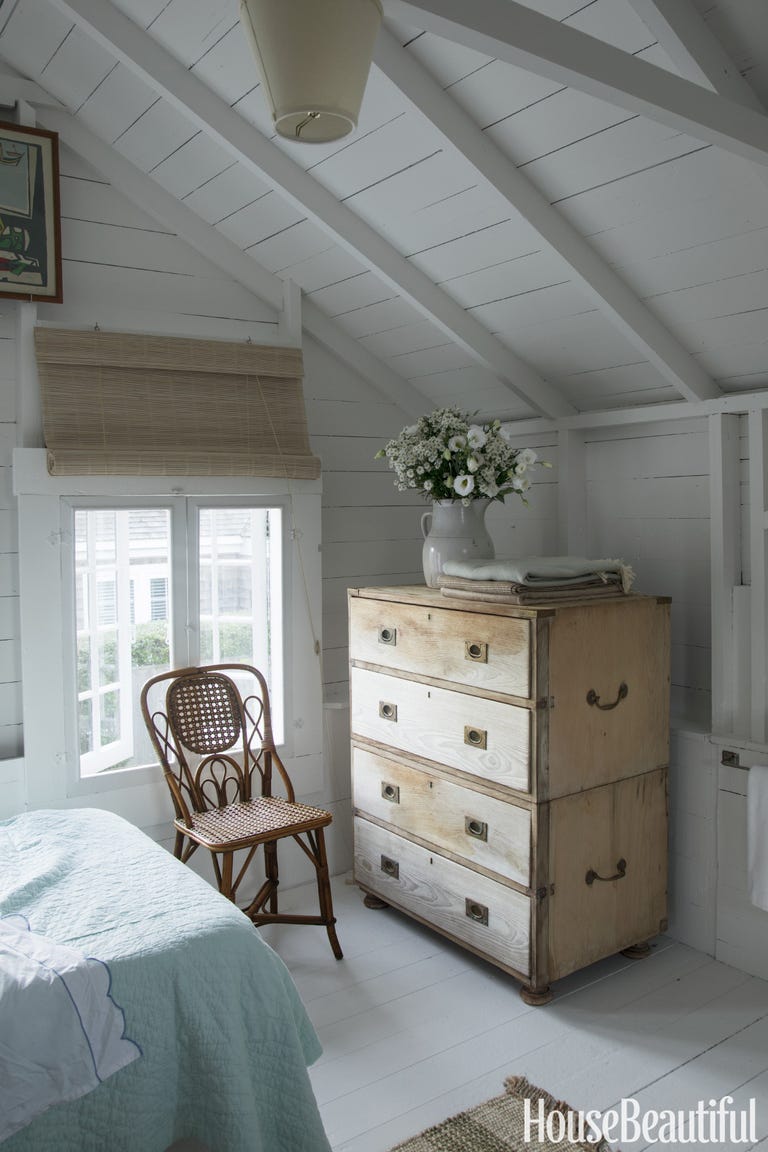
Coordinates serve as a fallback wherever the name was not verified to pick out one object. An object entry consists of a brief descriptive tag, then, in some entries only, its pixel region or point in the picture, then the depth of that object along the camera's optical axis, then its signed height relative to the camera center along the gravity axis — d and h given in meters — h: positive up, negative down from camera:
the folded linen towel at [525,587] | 2.52 -0.09
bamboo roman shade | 2.83 +0.49
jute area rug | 1.98 -1.24
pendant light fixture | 1.34 +0.73
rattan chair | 2.80 -0.68
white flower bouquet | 2.83 +0.29
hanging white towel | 2.50 -0.76
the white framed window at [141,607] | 2.83 -0.16
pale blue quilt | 1.64 -0.87
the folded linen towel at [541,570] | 2.51 -0.05
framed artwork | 2.72 +1.00
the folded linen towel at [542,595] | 2.51 -0.12
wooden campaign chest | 2.48 -0.62
